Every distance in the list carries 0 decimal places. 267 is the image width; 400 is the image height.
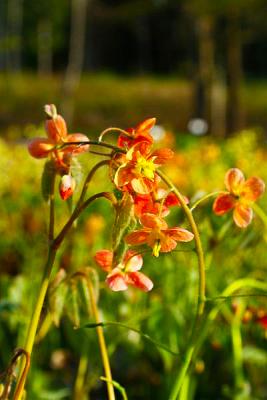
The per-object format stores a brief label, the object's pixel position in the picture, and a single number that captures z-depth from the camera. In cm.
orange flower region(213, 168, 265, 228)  33
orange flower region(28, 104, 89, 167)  32
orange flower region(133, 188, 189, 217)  30
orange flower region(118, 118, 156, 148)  30
